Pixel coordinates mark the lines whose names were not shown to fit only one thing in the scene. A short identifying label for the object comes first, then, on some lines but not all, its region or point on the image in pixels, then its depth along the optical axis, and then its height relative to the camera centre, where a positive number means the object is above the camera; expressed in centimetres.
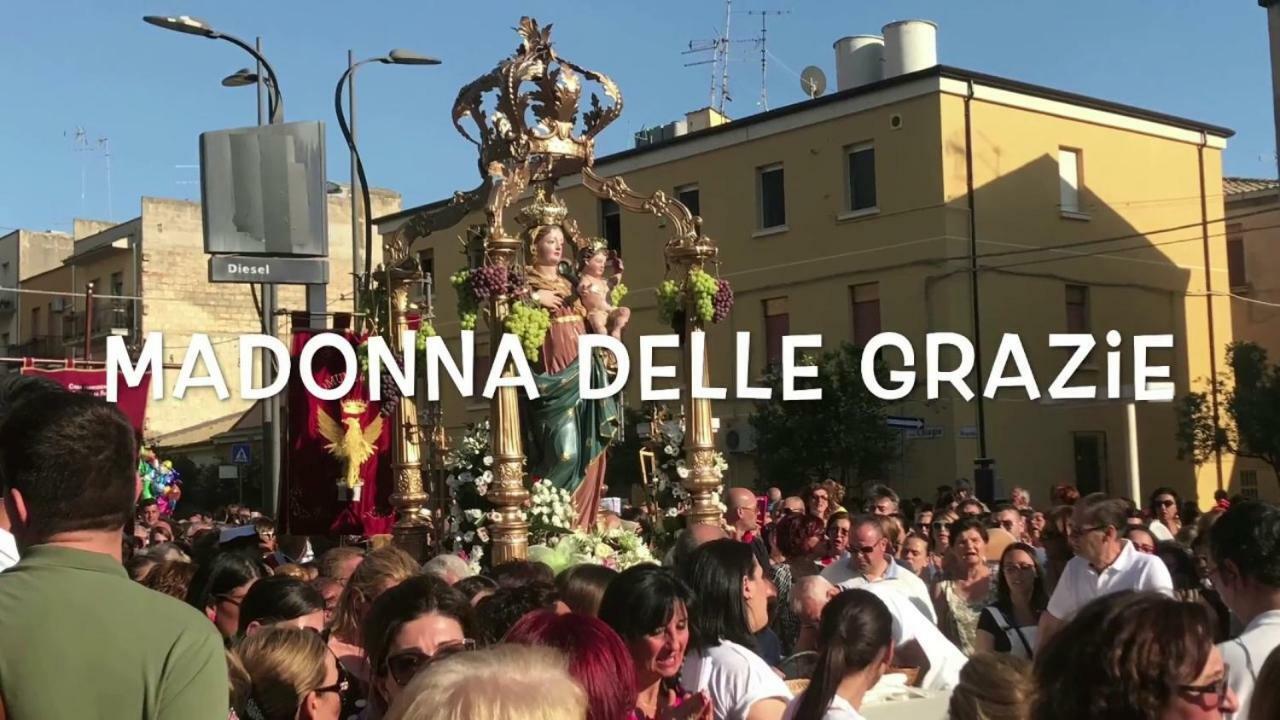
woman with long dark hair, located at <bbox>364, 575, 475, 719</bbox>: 403 -59
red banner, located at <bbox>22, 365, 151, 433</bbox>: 1651 +44
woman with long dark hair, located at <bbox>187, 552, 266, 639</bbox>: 589 -66
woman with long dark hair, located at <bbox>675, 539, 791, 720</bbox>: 463 -74
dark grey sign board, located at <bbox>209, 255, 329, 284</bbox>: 984 +104
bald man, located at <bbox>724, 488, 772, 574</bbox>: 1042 -71
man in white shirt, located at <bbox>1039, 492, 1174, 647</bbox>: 664 -72
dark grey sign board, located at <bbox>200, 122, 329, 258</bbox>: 991 +159
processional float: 1069 +163
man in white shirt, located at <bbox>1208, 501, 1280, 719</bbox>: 438 -48
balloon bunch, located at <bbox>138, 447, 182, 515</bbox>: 1596 -63
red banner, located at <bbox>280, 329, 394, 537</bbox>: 1258 -25
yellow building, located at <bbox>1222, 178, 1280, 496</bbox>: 3128 +285
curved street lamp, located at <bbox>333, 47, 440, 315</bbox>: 1357 +321
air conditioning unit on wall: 2889 -44
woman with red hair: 323 -53
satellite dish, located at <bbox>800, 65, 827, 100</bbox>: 3175 +712
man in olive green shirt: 279 -34
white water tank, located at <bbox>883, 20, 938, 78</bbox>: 2966 +734
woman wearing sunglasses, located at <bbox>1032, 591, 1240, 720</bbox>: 266 -48
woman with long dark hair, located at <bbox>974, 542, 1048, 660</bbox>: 711 -88
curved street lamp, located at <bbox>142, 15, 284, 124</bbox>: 1480 +408
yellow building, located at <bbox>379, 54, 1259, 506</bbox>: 2678 +332
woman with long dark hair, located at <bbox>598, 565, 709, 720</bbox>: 434 -63
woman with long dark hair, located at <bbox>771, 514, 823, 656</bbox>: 837 -74
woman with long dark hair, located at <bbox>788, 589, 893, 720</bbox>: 433 -70
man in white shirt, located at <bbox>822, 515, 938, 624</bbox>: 732 -77
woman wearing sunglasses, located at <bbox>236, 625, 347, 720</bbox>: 400 -69
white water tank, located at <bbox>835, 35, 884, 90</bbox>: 3058 +730
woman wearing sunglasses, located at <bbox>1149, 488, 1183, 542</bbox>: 1167 -84
